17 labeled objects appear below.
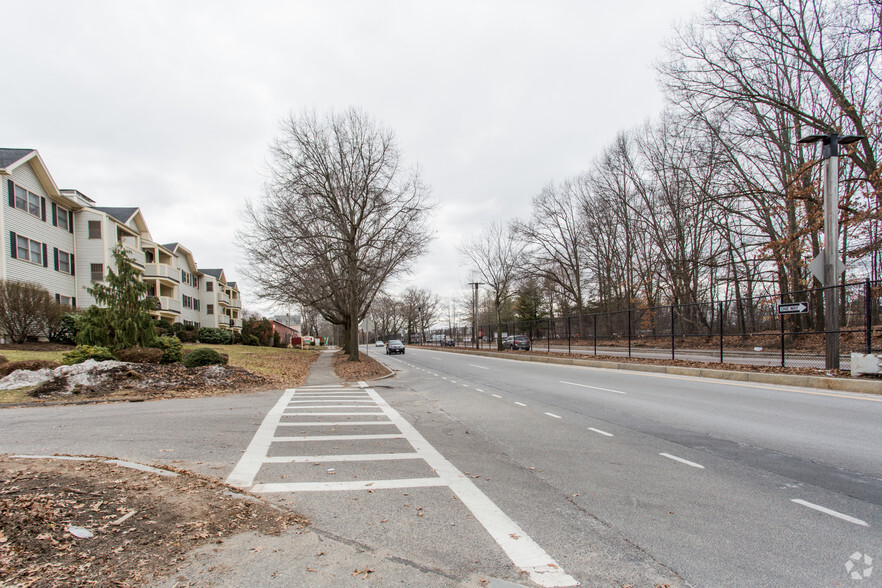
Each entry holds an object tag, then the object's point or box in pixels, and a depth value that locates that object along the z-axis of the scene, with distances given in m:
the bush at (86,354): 14.25
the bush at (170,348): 16.89
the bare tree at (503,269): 42.38
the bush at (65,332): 23.58
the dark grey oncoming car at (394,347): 47.12
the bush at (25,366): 13.64
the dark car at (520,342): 39.56
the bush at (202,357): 16.33
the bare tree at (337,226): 23.95
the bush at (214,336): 44.00
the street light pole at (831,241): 13.21
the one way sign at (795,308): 14.32
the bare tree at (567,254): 46.53
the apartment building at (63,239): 25.30
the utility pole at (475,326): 49.20
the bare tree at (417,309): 107.38
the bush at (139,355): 15.69
